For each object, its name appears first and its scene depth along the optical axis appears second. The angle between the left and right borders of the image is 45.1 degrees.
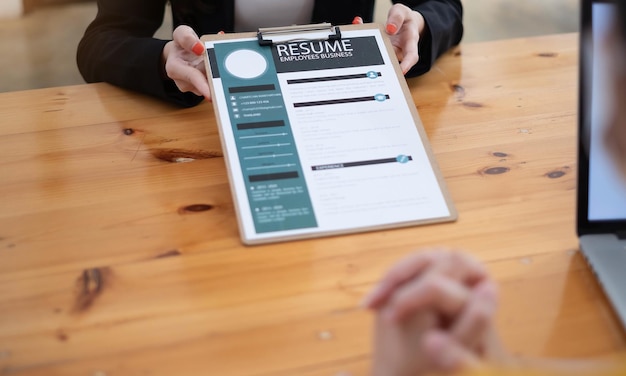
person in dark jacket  1.04
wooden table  0.68
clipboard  0.83
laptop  0.72
